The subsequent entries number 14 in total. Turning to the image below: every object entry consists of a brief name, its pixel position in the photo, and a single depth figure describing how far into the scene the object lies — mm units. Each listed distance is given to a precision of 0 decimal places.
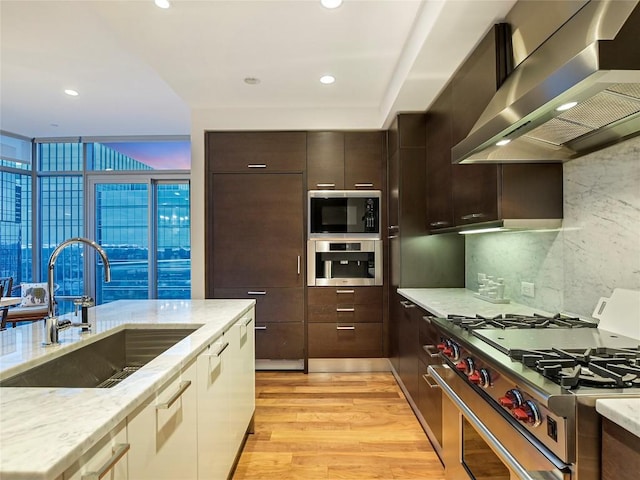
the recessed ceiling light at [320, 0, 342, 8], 2135
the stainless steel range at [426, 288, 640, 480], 945
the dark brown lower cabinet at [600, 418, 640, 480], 824
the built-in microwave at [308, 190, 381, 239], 3852
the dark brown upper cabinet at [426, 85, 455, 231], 2686
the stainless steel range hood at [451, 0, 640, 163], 984
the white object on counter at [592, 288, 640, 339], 1481
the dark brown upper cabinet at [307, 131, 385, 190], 3879
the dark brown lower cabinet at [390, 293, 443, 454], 2240
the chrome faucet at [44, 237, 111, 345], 1408
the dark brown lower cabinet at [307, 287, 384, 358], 3855
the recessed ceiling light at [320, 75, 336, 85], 3143
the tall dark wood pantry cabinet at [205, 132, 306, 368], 3879
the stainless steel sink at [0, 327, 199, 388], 1290
